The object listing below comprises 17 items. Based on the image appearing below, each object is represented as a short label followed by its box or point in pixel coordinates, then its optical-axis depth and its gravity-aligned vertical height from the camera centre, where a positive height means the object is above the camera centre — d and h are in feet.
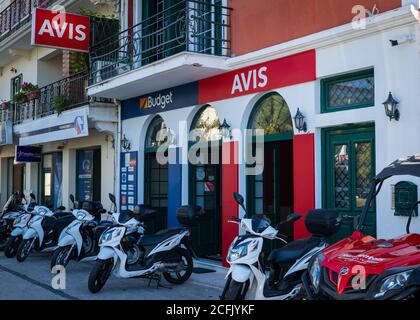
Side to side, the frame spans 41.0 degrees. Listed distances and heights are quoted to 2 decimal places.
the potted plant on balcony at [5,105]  69.62 +8.88
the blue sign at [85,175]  54.08 +0.05
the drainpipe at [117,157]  47.21 +1.57
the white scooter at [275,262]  21.29 -3.39
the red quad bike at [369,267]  15.16 -2.64
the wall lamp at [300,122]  29.84 +2.85
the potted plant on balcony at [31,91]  60.08 +9.18
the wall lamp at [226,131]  35.32 +2.83
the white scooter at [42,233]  38.47 -4.01
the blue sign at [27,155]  62.02 +2.32
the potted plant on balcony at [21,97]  62.51 +8.86
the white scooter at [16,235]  39.91 -4.24
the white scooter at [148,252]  28.12 -3.98
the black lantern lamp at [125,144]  46.14 +2.60
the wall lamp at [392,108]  24.76 +2.96
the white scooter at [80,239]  33.24 -3.91
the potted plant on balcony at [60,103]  51.29 +6.62
